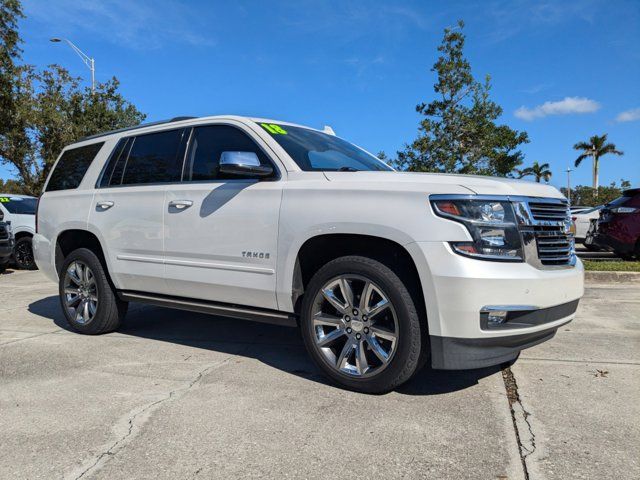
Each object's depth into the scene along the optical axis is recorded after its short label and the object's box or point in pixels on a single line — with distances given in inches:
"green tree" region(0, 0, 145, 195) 851.4
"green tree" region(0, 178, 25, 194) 2165.4
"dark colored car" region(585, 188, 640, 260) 380.8
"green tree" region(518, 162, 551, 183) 2654.0
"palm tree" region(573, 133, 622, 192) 2192.4
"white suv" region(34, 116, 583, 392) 115.6
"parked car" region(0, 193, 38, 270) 453.7
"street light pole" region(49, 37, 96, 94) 956.7
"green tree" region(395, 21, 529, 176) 665.6
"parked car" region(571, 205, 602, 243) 527.5
